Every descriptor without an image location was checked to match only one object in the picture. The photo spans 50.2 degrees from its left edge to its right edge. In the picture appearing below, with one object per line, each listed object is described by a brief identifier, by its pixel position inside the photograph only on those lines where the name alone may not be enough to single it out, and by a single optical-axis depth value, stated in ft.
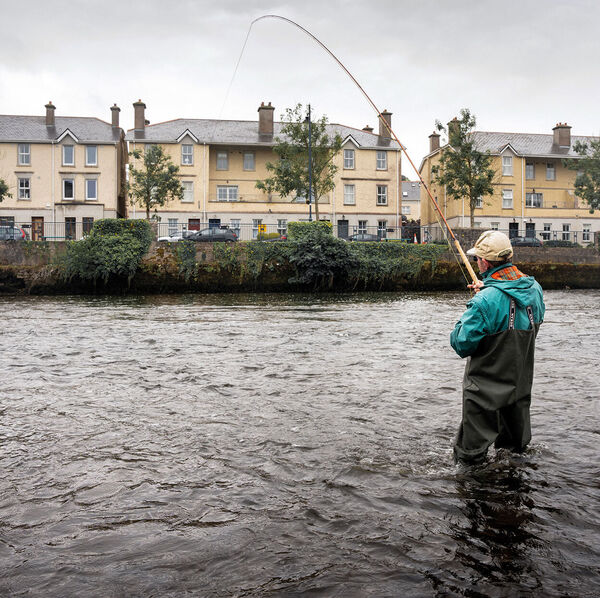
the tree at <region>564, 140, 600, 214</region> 163.84
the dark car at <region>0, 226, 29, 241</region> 107.96
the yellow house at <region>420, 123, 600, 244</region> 187.83
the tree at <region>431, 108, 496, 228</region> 151.53
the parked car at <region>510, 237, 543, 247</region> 129.90
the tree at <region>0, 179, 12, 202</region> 146.41
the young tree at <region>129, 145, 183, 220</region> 145.28
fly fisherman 13.41
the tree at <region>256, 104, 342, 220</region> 142.31
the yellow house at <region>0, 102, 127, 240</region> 165.68
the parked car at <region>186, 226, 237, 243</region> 112.47
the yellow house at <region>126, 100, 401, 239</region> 172.45
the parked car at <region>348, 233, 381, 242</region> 126.60
